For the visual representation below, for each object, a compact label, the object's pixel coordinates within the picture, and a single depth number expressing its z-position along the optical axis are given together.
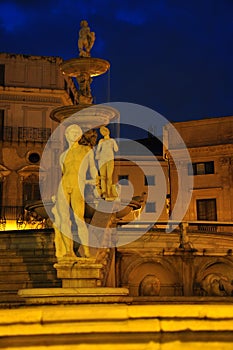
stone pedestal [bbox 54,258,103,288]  9.71
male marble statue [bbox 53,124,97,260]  9.81
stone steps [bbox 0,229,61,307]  12.07
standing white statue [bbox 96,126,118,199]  12.41
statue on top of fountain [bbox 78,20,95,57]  14.69
